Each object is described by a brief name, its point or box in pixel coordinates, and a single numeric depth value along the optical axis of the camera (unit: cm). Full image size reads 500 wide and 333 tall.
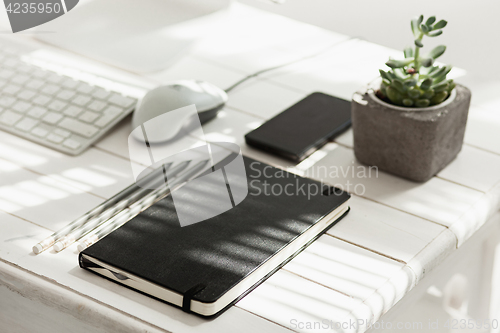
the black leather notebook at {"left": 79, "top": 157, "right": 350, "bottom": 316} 120
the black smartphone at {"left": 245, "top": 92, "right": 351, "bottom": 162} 138
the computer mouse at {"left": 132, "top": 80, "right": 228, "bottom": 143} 140
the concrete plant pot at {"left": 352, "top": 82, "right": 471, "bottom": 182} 131
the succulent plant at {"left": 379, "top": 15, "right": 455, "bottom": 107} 130
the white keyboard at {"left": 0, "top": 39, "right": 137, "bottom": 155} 142
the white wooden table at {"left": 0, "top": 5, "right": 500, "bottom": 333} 120
